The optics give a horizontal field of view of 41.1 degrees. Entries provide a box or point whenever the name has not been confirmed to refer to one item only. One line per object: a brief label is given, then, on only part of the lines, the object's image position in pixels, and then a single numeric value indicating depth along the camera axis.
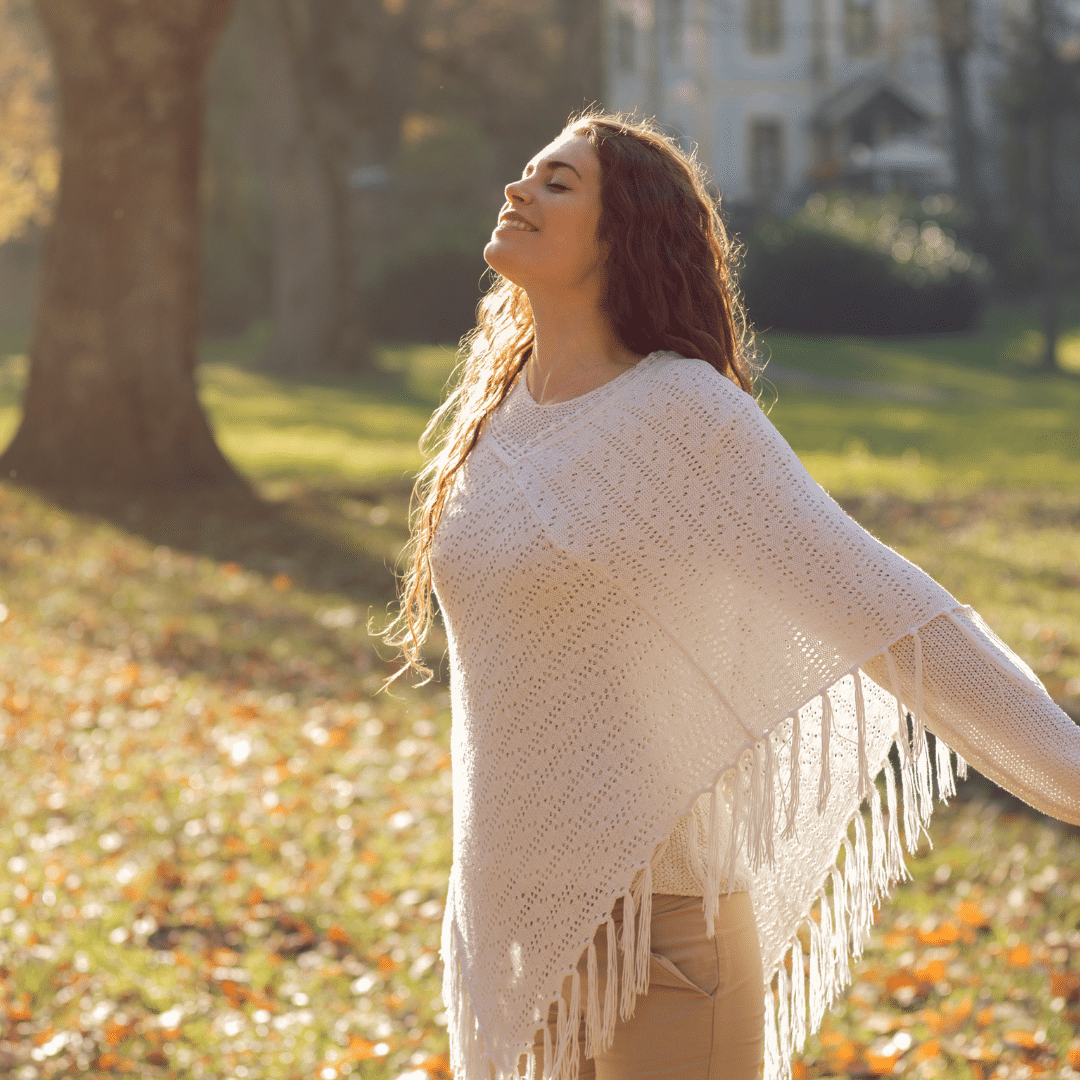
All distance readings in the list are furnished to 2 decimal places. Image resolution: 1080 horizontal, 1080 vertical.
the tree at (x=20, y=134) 19.77
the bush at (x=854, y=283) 30.53
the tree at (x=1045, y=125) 24.16
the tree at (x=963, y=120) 36.22
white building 47.91
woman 2.20
